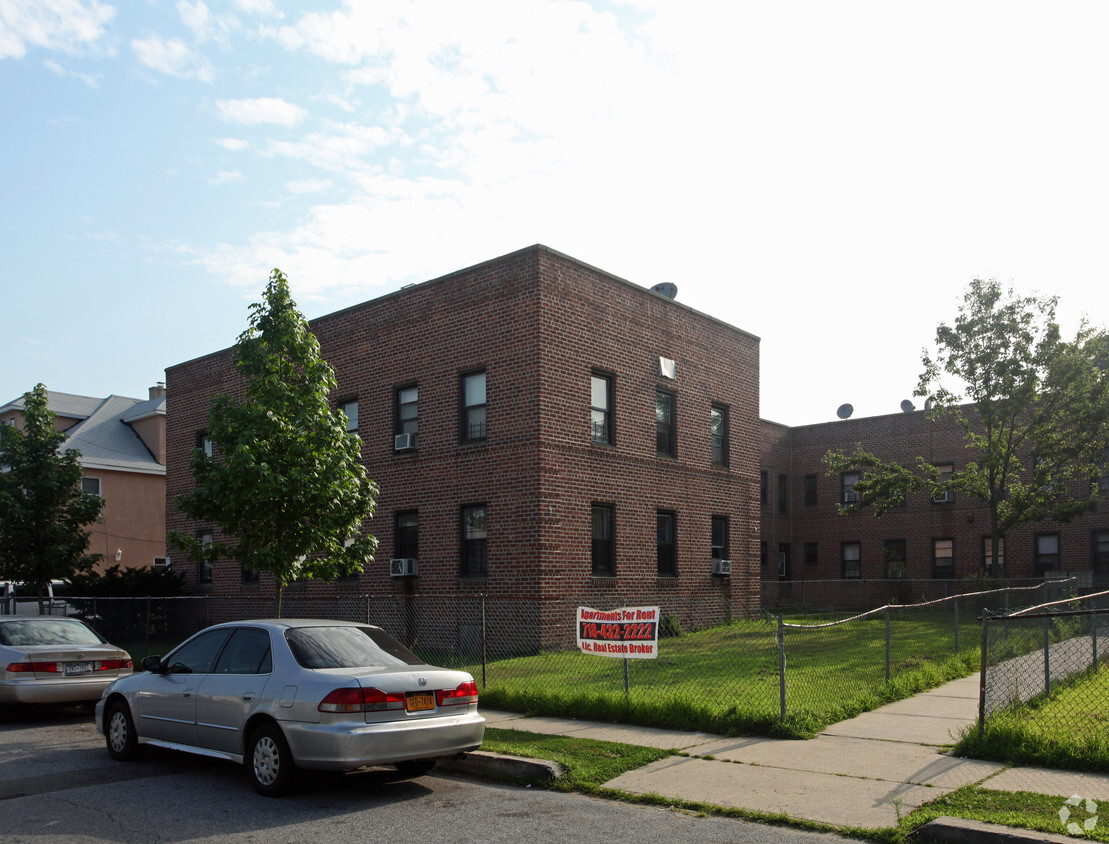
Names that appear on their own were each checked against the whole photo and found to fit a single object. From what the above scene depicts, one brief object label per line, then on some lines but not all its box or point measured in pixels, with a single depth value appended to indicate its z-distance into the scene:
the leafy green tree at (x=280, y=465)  12.69
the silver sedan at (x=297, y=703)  7.57
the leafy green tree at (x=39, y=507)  19.92
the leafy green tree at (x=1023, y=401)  26.62
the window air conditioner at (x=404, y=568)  20.20
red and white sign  11.14
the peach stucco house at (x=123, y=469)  35.84
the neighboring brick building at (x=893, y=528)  32.69
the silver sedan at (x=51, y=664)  11.55
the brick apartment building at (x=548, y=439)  18.77
